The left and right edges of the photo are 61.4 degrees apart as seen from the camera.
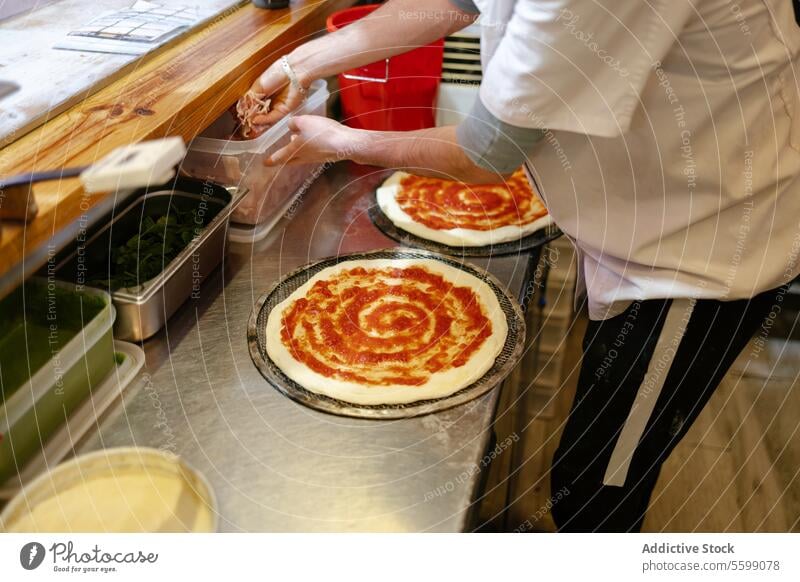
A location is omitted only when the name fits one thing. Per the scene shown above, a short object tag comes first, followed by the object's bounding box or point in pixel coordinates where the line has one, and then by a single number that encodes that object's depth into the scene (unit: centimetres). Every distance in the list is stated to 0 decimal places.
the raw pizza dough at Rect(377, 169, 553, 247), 126
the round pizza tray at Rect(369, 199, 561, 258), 124
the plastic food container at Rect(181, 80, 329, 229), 109
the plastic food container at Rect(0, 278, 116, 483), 72
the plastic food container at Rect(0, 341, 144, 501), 71
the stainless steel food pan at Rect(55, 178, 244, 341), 90
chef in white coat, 70
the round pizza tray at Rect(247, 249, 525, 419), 88
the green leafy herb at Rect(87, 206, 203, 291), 96
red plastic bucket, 123
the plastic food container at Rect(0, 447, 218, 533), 68
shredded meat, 108
